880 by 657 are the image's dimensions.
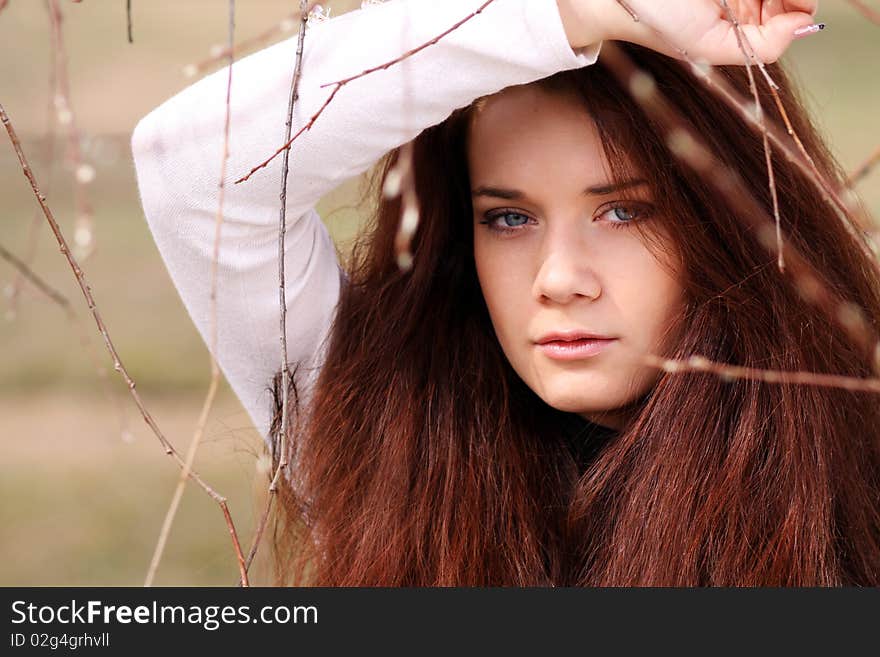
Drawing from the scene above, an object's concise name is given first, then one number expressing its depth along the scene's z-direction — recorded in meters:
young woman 3.09
